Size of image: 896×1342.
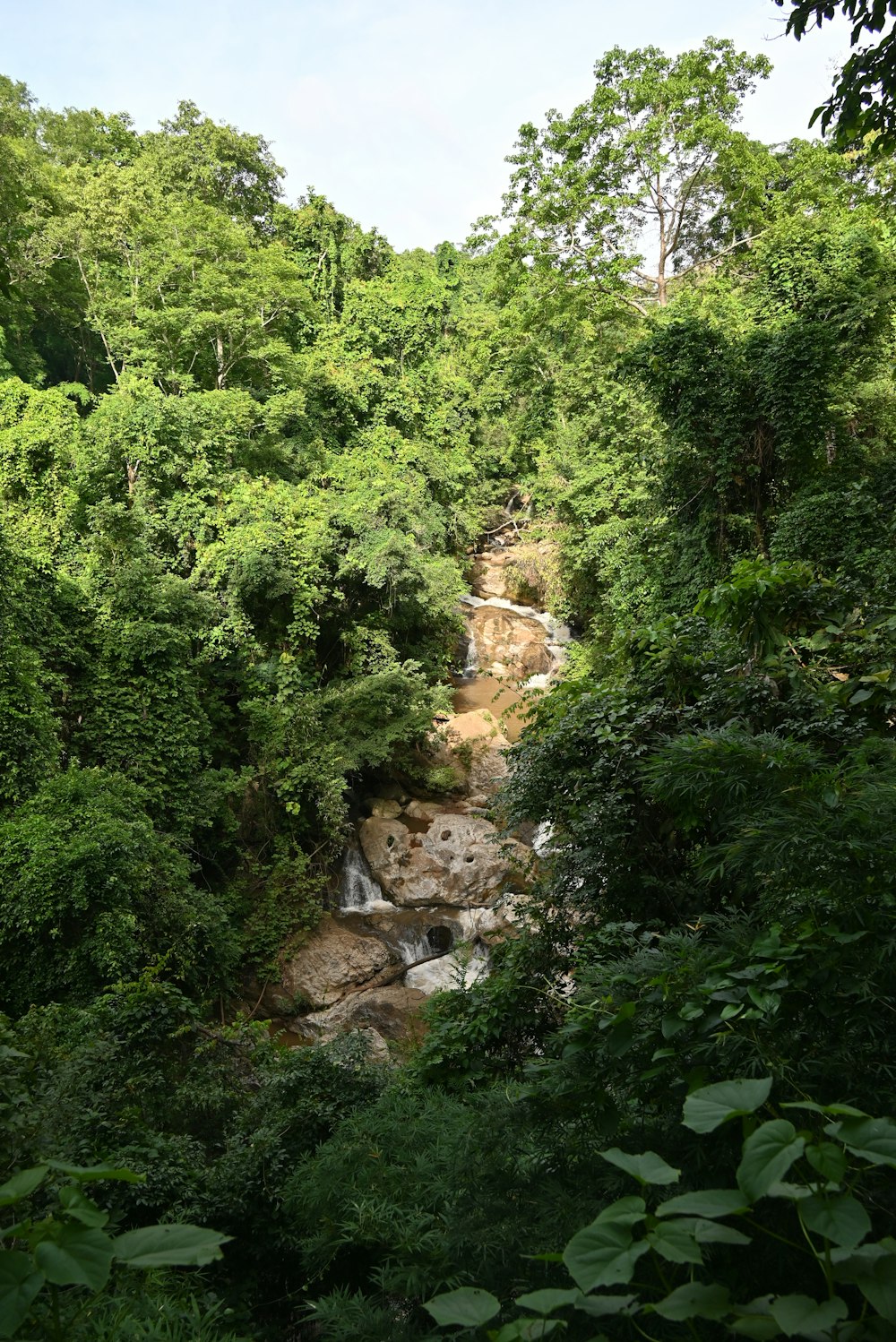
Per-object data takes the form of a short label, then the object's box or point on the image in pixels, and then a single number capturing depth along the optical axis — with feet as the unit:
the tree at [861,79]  12.41
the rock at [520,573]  65.00
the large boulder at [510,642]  59.98
